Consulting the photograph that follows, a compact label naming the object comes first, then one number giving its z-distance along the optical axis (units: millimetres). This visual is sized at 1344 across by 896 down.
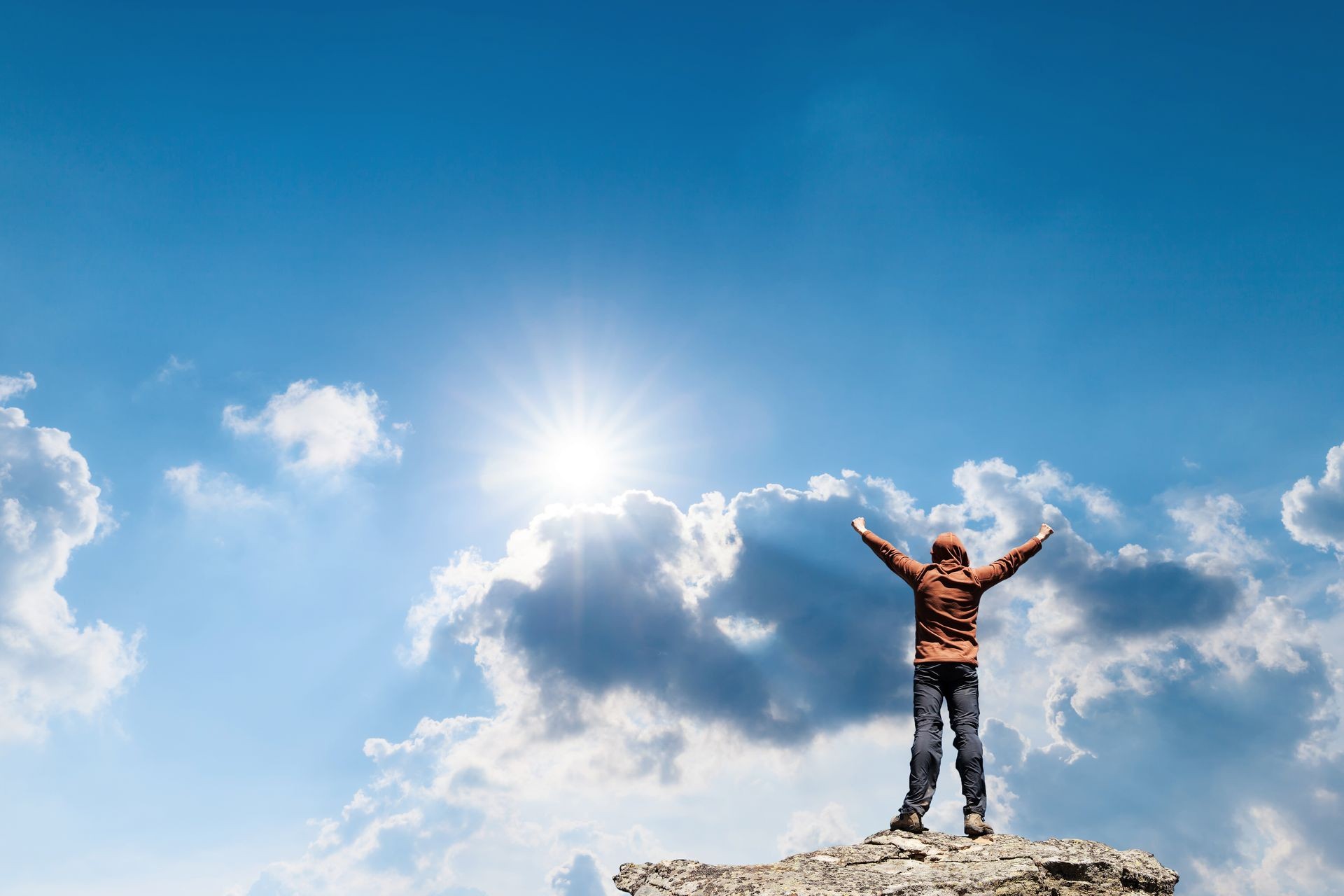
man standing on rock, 12008
